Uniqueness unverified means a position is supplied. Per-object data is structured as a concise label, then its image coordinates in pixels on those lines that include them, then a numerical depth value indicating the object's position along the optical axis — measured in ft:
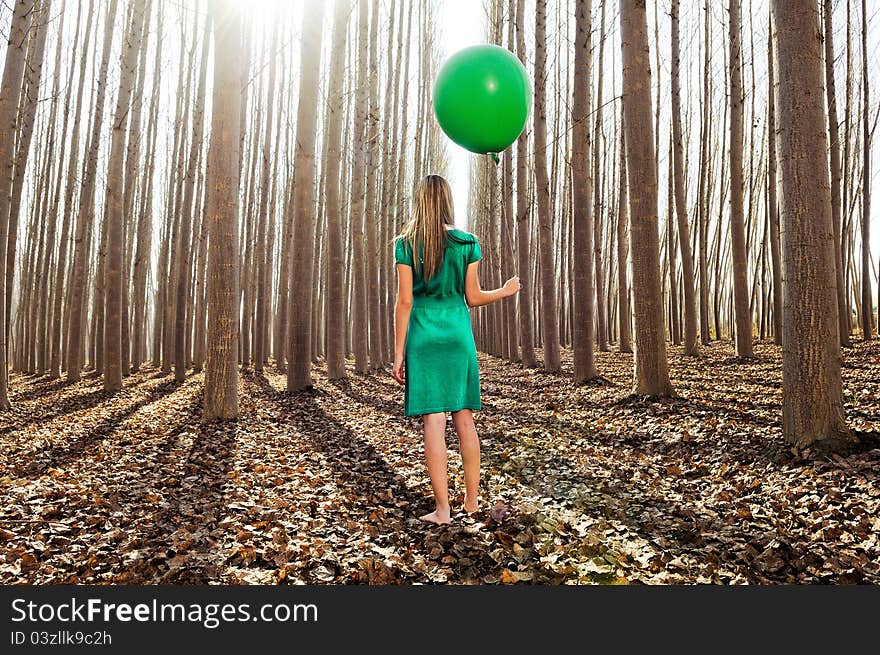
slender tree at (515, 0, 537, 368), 37.23
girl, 9.71
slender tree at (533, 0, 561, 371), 32.91
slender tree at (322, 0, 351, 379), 34.40
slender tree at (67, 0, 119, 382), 33.17
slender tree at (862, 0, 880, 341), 32.21
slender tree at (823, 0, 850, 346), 29.12
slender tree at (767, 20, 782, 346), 32.35
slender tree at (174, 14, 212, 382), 34.01
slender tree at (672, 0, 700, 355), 34.32
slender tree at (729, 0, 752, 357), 30.14
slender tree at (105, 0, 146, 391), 30.42
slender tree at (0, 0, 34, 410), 22.68
